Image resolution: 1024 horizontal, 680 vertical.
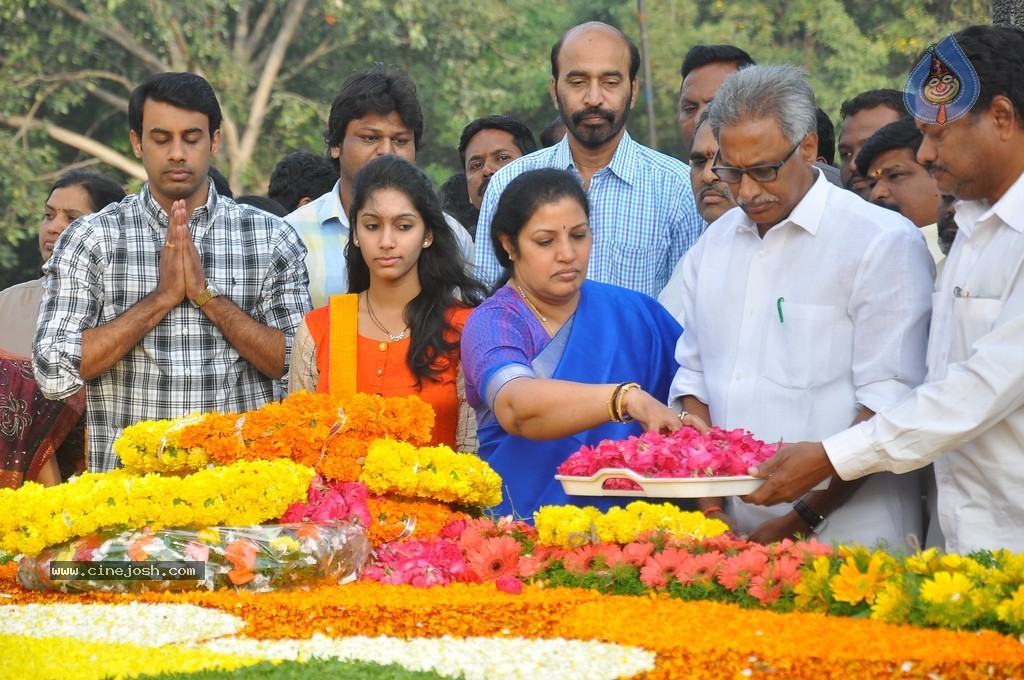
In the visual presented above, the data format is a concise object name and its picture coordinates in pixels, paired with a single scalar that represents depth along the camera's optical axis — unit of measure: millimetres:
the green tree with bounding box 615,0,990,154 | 20766
